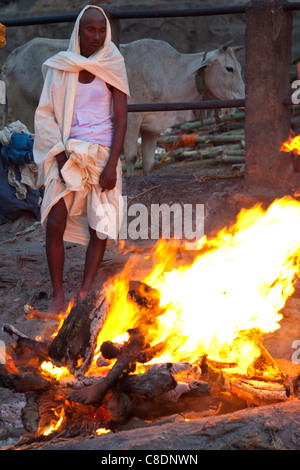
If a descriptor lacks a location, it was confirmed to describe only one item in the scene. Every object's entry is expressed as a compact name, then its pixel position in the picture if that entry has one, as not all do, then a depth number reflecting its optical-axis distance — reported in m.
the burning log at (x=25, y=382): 6.47
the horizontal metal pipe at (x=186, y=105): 12.17
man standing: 9.26
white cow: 17.91
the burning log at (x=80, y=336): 7.17
